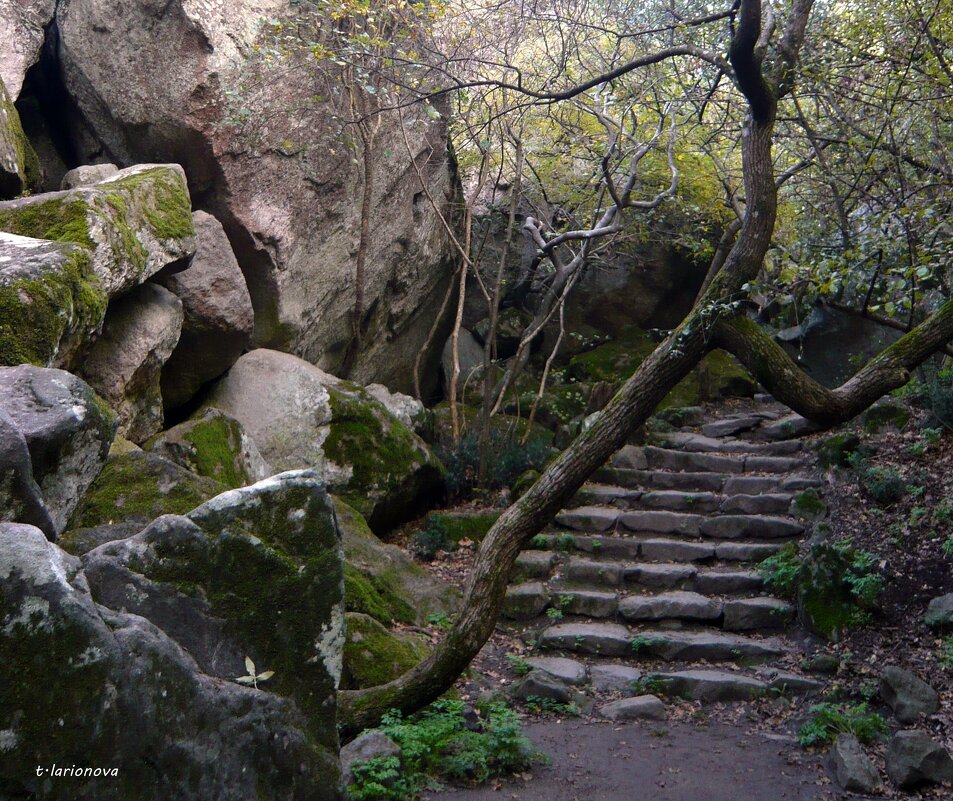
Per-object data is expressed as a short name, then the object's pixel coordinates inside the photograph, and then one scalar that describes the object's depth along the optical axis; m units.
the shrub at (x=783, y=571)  7.23
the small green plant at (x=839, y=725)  5.15
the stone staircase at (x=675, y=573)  6.57
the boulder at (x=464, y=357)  12.05
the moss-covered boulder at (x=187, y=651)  2.27
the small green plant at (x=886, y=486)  7.49
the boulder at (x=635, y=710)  5.90
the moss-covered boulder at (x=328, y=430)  7.85
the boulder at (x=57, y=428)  2.99
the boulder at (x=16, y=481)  2.58
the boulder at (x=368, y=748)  4.30
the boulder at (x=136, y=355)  5.95
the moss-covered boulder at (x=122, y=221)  5.44
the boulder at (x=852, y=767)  4.60
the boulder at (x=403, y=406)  9.69
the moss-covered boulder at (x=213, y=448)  5.95
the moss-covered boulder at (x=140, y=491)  4.25
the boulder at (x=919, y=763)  4.49
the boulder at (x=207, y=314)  7.09
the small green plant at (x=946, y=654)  5.54
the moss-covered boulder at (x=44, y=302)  4.23
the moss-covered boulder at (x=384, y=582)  6.26
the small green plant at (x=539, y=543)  8.43
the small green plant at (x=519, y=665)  6.44
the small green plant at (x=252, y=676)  2.81
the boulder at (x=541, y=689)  6.01
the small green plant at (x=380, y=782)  4.12
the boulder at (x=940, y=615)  5.90
